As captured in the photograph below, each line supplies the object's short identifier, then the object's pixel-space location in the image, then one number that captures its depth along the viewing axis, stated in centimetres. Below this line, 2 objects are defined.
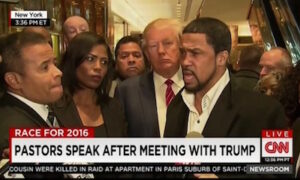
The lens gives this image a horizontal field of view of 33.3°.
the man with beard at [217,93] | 108
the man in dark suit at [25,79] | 107
